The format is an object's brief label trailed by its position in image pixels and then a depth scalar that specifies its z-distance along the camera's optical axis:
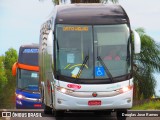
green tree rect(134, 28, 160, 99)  46.47
